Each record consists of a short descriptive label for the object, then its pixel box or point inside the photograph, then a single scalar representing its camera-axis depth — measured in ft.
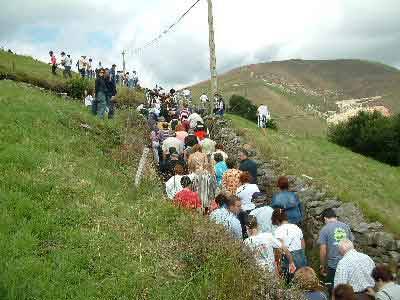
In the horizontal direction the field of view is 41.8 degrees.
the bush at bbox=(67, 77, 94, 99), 96.73
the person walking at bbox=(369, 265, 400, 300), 22.91
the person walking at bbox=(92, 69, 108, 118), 64.08
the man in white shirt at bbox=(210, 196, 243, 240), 30.48
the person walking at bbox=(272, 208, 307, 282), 29.43
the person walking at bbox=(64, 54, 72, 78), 106.24
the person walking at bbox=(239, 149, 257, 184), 44.27
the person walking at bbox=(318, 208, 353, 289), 30.76
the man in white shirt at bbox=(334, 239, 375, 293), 25.81
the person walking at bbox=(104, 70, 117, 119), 64.83
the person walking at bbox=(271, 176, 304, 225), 35.32
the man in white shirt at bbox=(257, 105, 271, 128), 94.22
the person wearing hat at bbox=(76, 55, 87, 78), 112.08
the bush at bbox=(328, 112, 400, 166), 94.99
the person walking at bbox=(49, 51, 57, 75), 107.04
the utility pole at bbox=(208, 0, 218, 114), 86.43
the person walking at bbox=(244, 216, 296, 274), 26.45
